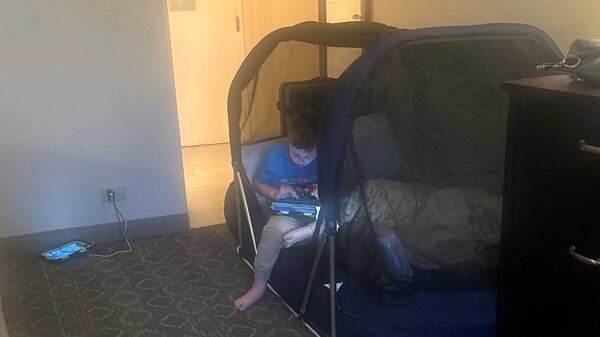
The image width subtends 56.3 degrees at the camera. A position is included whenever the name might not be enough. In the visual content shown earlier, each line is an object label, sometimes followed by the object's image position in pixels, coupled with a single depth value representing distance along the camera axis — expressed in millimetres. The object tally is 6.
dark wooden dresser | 1208
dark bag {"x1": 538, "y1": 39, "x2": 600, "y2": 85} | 1253
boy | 2207
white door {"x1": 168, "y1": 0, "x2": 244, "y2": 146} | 4543
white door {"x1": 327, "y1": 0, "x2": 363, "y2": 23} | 3091
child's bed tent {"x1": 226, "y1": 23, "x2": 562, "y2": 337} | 1715
